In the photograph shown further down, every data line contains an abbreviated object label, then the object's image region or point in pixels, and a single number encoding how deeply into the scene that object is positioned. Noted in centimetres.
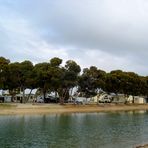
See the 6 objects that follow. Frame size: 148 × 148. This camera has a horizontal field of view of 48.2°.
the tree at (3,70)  4446
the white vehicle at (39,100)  5319
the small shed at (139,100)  7014
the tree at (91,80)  5096
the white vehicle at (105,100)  6228
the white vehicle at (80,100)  5298
